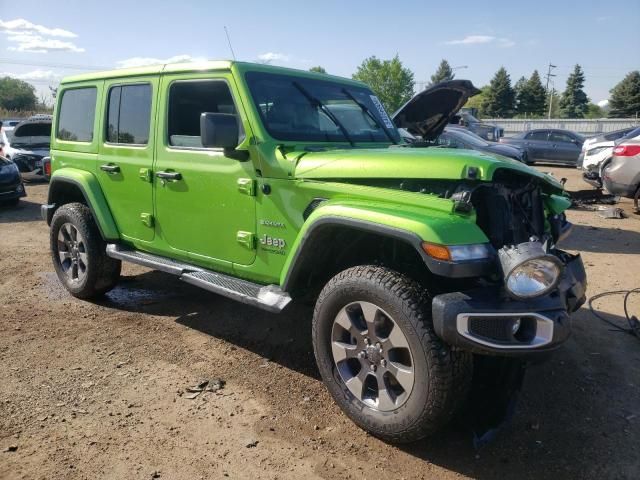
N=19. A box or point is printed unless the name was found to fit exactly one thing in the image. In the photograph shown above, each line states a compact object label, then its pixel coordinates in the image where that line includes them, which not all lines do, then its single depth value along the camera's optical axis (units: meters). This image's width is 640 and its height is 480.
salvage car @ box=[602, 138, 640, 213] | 9.34
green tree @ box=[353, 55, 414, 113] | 57.19
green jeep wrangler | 2.62
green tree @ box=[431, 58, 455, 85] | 94.28
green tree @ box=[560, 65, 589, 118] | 74.38
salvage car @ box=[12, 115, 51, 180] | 14.51
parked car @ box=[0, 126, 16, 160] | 14.54
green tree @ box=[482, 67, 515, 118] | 74.69
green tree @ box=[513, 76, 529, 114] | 76.06
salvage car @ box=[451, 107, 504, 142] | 21.98
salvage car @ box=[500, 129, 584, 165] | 19.59
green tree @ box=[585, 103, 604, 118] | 77.34
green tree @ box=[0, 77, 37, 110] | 63.03
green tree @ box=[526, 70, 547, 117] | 75.81
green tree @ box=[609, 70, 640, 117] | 59.22
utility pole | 77.53
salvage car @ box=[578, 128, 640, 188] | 11.43
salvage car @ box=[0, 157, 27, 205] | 10.77
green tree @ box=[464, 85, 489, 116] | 75.81
